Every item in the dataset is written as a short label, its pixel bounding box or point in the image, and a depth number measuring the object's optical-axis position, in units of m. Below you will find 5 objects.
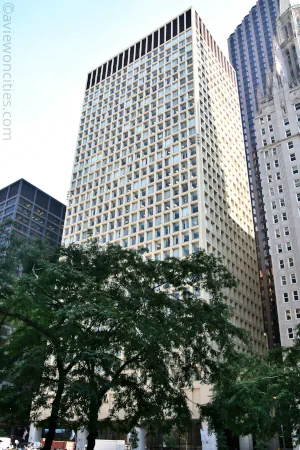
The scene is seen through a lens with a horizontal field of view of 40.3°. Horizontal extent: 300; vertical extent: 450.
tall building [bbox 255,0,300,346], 67.75
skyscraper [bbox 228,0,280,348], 110.38
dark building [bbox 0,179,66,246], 120.37
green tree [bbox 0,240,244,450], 20.39
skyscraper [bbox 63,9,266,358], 74.00
